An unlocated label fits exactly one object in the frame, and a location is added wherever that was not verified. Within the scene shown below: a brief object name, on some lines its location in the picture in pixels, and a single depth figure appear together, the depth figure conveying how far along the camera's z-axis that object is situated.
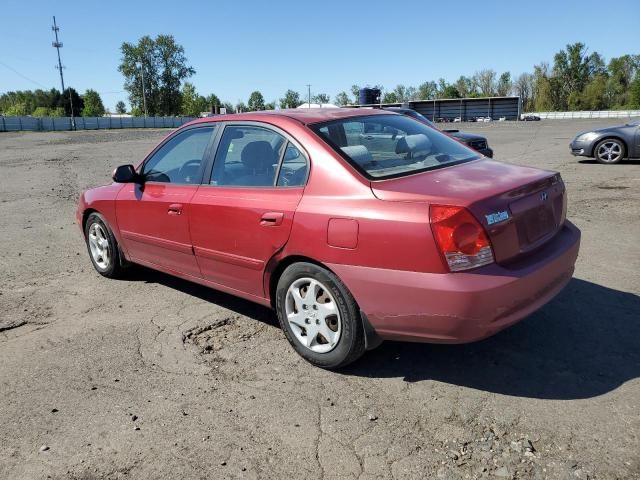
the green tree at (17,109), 120.81
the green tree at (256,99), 145.19
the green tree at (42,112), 114.25
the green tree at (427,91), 151.46
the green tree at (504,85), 136.75
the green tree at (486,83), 137.62
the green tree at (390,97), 150.57
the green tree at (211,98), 130.56
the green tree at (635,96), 98.81
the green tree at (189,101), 115.62
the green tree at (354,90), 128.39
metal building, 101.62
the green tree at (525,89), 130.50
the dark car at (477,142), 10.72
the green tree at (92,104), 126.00
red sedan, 2.79
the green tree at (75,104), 106.12
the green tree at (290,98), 123.23
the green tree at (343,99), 142.75
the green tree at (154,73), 108.50
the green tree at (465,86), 140.00
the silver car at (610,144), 13.10
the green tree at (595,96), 108.62
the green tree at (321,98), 120.44
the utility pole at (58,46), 72.31
